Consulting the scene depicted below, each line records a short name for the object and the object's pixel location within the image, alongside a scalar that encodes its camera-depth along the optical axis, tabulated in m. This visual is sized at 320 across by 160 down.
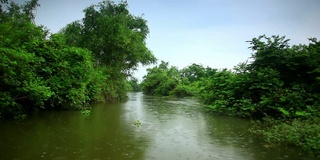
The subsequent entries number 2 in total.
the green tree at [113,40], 30.68
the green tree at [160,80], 68.44
